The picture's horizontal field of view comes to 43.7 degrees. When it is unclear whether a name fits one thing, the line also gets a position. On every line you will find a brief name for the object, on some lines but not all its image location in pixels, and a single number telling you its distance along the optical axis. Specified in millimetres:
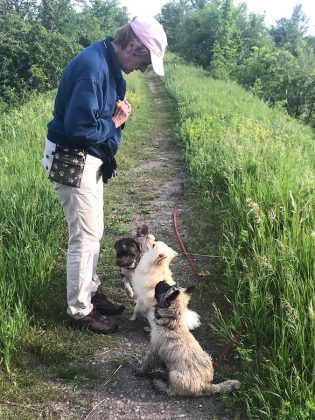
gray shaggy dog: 2730
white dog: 3473
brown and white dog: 4082
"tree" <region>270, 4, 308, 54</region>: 55659
